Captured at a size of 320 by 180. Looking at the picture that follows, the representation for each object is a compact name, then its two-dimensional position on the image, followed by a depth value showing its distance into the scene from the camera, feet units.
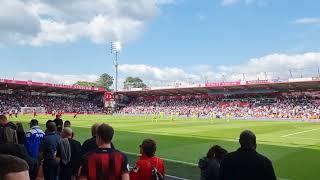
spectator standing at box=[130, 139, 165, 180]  19.17
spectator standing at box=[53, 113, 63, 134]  34.86
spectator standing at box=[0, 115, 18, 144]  25.62
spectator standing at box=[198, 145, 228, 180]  20.43
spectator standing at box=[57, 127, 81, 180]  28.11
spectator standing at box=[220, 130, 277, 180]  16.71
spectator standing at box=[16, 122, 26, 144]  31.86
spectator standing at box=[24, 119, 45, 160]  31.53
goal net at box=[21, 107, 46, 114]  245.69
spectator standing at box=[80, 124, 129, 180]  15.23
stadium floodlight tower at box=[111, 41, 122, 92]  318.02
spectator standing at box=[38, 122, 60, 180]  27.58
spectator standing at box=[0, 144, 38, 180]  14.57
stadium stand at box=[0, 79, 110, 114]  259.19
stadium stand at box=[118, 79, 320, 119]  233.72
